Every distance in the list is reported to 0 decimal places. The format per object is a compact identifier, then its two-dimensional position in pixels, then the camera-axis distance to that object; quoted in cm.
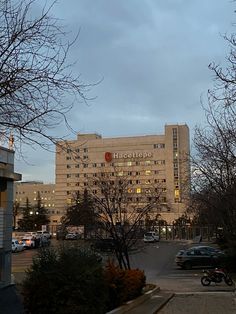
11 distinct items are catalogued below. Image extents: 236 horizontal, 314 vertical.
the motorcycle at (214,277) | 2589
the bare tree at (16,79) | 828
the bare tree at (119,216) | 2114
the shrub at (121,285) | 1397
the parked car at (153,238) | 7857
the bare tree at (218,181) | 2240
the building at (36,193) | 15775
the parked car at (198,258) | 3900
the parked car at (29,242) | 6788
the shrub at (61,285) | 1014
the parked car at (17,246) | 6166
